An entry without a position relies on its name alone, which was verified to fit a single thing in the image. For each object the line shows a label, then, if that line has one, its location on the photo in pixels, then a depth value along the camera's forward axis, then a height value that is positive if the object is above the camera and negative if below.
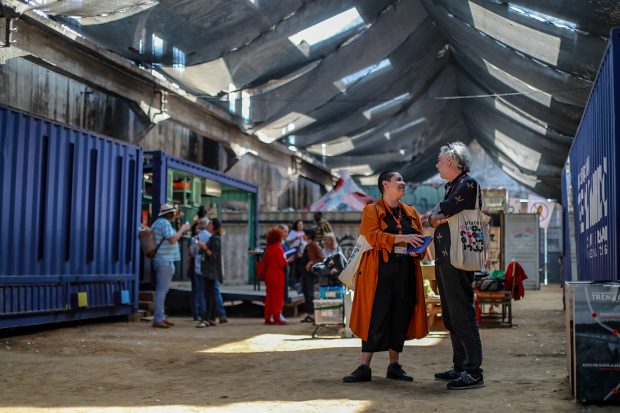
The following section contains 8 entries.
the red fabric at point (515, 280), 13.16 -0.26
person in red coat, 12.70 -0.18
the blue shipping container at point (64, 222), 9.77 +0.55
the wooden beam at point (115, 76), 12.15 +3.48
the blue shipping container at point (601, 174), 6.01 +0.80
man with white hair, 5.75 -0.15
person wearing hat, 11.85 +0.06
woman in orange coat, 6.10 -0.17
